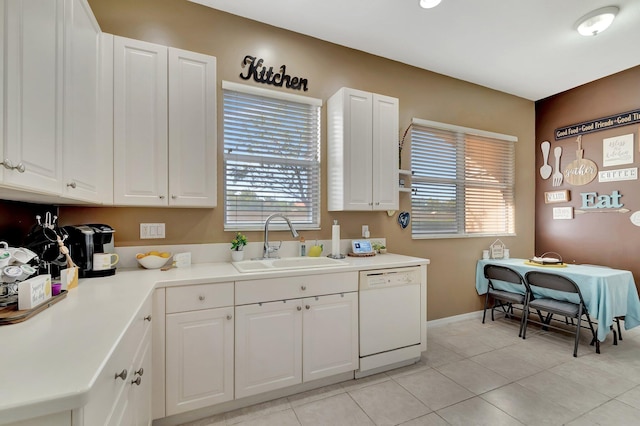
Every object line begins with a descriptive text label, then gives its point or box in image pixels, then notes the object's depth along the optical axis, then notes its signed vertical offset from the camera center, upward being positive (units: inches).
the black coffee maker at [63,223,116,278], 69.3 -7.9
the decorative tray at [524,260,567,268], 127.7 -22.9
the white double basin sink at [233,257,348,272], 90.7 -16.1
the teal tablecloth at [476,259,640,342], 104.7 -30.0
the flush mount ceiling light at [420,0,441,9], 90.3 +66.3
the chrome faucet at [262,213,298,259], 97.5 -6.8
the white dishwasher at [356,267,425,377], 91.6 -34.5
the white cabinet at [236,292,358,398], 75.7 -35.7
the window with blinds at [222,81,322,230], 99.3 +20.6
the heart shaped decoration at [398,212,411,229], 128.5 -2.4
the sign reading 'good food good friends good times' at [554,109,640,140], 134.3 +44.5
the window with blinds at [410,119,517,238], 135.3 +16.2
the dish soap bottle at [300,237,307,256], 105.7 -12.9
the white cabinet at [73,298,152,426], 29.8 -22.6
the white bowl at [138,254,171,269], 80.6 -13.2
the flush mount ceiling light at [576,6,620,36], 96.0 +65.9
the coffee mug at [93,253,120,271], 71.0 -11.7
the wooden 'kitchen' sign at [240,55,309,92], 100.8 +49.7
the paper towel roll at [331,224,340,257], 107.0 -9.9
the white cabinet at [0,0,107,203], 39.4 +19.1
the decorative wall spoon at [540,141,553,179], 165.2 +29.5
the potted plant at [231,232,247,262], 93.8 -11.1
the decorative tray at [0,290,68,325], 40.1 -14.3
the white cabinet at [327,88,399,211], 104.5 +23.4
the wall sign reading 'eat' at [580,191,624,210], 139.6 +6.4
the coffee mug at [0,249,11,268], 45.3 -6.8
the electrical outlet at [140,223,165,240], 86.9 -5.1
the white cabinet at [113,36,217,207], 75.6 +24.2
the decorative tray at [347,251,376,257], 111.4 -15.7
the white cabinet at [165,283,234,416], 68.7 -32.3
